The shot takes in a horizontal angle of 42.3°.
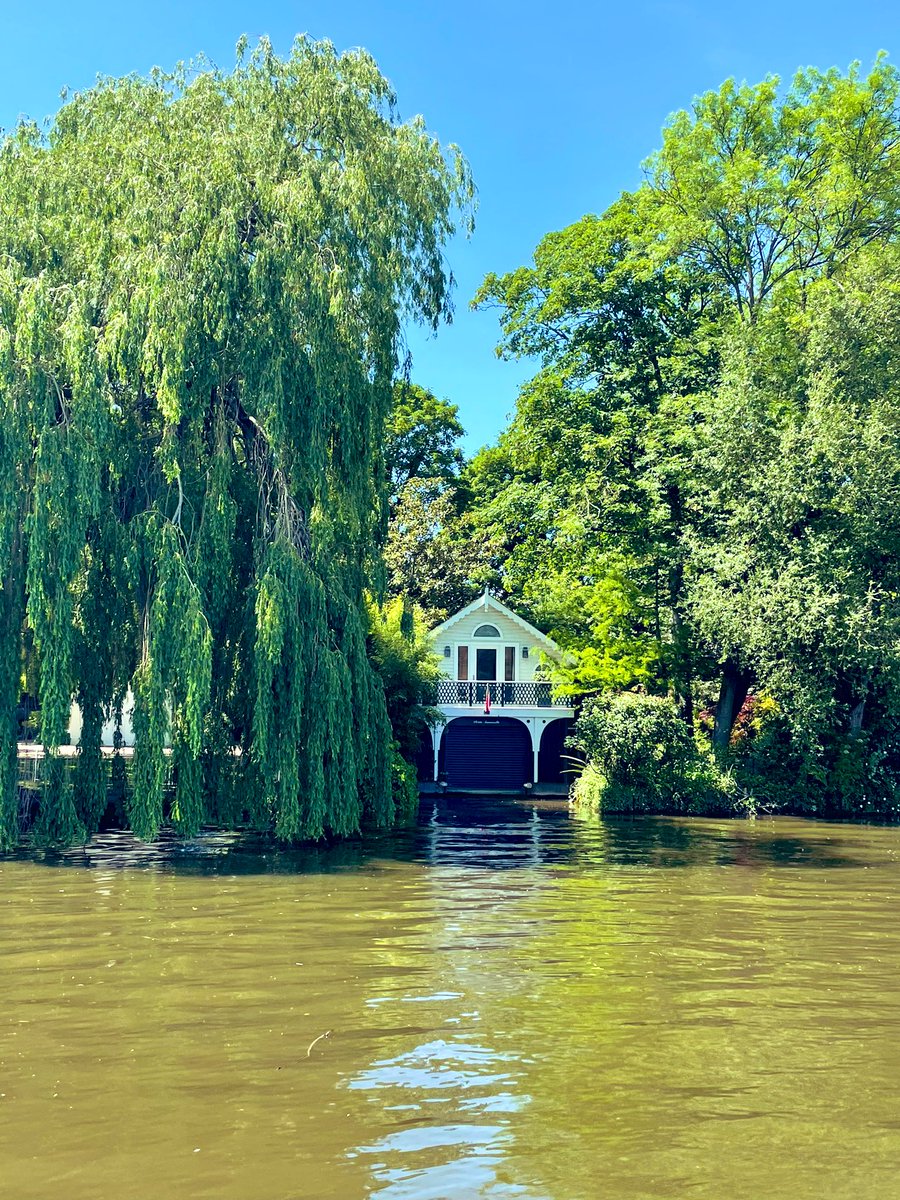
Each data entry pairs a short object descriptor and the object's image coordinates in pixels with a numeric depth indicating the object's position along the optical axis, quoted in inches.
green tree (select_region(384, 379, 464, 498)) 2191.2
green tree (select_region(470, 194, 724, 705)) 1460.4
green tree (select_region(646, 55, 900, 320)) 1451.8
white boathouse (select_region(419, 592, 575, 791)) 1569.9
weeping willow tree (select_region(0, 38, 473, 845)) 767.7
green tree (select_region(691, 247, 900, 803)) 1267.2
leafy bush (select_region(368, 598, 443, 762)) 1214.3
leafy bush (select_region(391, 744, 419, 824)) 1115.9
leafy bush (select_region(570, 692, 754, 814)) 1318.9
